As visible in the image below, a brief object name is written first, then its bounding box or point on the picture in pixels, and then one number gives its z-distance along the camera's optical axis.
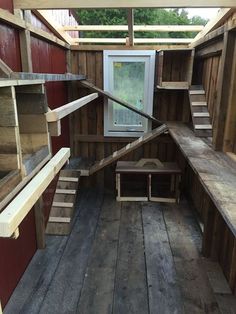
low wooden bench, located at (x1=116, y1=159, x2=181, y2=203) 3.65
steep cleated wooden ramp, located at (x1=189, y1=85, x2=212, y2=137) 2.77
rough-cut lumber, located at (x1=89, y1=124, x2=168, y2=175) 3.54
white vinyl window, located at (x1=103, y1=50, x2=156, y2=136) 3.72
